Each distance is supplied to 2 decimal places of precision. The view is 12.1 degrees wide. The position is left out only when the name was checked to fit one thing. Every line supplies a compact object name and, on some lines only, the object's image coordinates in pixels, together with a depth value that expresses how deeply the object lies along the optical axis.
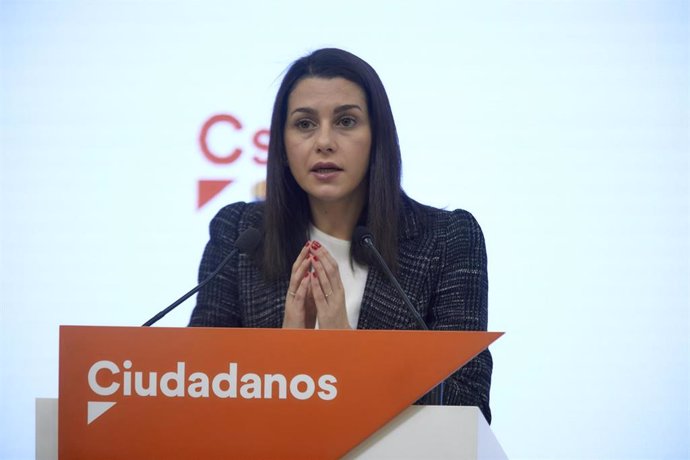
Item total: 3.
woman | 4.50
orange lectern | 4.06
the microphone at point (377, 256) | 4.21
